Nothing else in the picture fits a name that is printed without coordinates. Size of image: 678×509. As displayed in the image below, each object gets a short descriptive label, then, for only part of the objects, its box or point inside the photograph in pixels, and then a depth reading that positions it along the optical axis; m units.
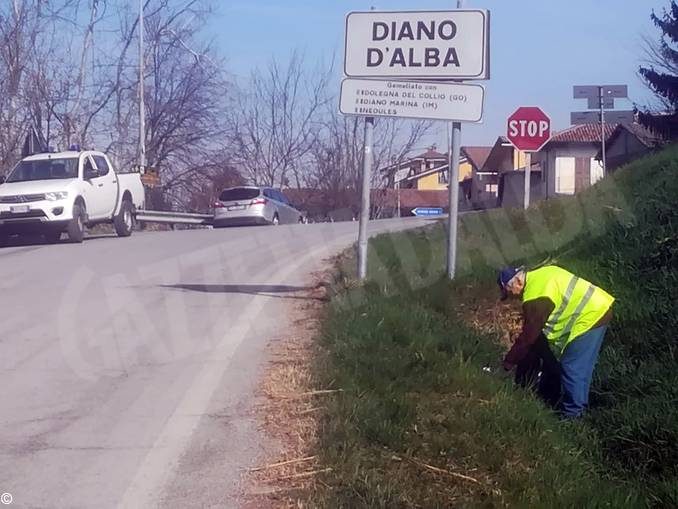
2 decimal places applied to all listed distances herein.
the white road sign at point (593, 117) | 22.55
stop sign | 17.77
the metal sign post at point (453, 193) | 11.72
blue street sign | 41.03
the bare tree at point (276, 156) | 53.03
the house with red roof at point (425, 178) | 54.44
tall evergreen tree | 34.84
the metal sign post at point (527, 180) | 17.39
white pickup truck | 21.19
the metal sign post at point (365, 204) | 12.52
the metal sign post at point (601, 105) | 20.81
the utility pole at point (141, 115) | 35.69
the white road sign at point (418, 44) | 11.82
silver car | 32.47
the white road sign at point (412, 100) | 11.77
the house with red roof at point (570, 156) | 43.72
